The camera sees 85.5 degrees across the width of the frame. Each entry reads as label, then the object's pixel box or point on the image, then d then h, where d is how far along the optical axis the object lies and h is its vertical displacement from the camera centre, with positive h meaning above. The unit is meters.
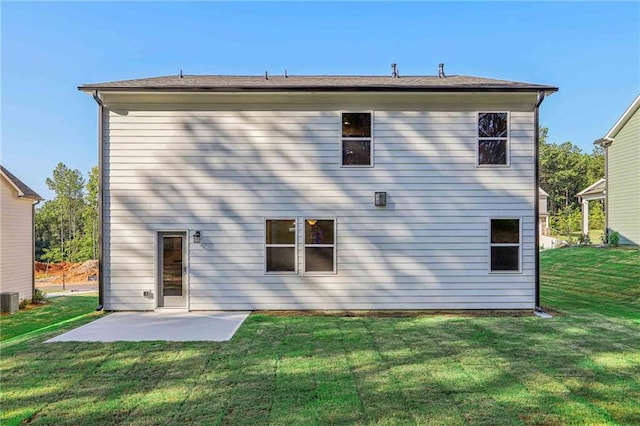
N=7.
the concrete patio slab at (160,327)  5.54 -2.05
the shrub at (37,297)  12.17 -3.02
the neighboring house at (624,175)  14.16 +1.62
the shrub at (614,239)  14.92 -1.14
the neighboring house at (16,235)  11.02 -0.77
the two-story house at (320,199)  7.44 +0.29
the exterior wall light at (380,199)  7.46 +0.29
